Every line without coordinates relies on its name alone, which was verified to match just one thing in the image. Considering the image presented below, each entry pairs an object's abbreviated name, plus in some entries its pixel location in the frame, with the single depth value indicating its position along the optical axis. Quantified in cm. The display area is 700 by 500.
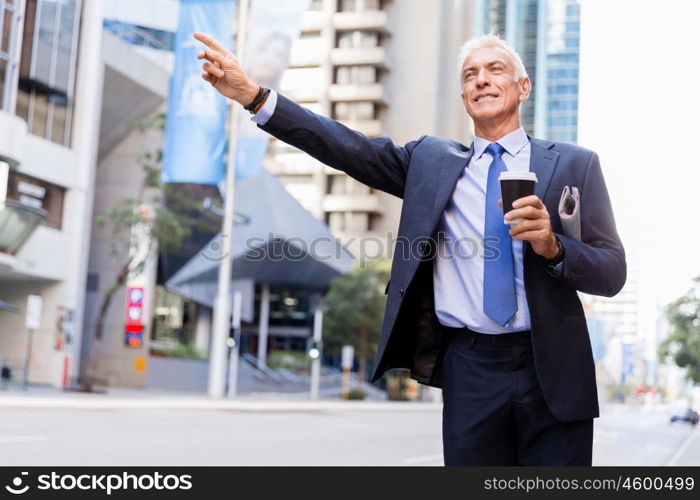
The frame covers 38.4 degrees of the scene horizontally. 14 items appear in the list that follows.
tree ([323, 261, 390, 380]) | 4947
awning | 5382
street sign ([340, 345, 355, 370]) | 4506
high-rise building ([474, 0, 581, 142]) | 3912
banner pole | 3291
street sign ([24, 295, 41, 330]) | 2734
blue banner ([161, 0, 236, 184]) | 2930
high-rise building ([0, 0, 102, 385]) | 3159
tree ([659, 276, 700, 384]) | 3088
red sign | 3403
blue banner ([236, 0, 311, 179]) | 2933
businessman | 255
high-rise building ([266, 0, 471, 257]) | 7581
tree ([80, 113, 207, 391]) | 3127
